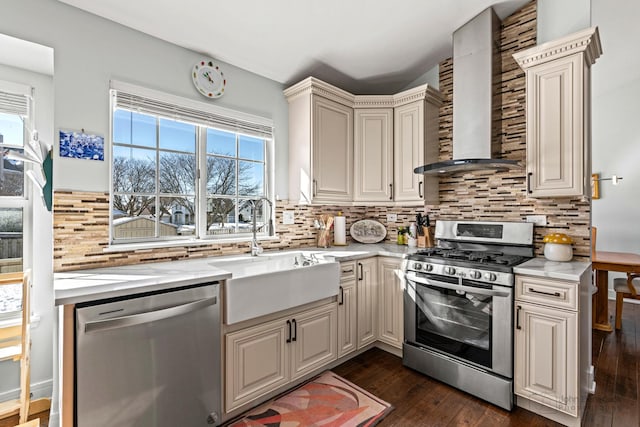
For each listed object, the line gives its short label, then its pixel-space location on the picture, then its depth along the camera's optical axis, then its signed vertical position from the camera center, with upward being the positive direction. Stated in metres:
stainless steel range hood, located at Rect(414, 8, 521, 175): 2.49 +1.02
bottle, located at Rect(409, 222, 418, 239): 3.10 -0.19
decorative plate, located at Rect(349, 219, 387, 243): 3.35 -0.20
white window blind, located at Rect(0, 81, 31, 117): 1.91 +0.74
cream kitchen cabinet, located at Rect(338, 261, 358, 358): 2.45 -0.81
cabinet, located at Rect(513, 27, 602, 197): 2.02 +0.69
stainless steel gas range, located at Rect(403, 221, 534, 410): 1.97 -0.70
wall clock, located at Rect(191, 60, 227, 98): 2.29 +1.04
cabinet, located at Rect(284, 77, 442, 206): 2.75 +0.67
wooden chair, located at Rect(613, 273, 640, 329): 3.10 -0.80
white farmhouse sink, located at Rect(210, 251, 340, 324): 1.78 -0.47
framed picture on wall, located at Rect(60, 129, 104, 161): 1.78 +0.41
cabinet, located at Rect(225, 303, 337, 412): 1.82 -0.94
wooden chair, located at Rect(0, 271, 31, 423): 1.55 -0.73
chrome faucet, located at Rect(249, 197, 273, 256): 2.44 -0.25
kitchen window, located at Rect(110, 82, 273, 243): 2.05 +0.35
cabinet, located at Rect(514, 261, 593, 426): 1.77 -0.81
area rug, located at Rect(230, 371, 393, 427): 1.82 -1.26
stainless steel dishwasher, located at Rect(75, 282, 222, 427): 1.34 -0.72
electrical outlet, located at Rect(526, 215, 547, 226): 2.39 -0.05
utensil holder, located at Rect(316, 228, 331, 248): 2.99 -0.25
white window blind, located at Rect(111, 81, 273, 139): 1.97 +0.76
